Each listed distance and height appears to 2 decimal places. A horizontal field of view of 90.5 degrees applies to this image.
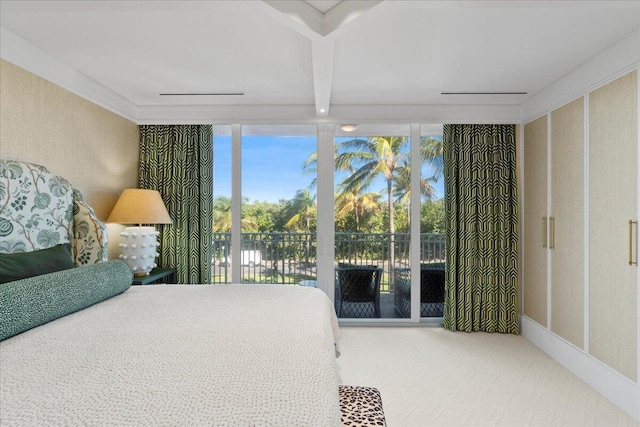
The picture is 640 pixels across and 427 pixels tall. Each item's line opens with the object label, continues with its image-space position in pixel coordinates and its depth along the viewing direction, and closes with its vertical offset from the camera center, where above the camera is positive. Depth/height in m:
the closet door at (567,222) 2.63 -0.05
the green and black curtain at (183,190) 3.59 +0.29
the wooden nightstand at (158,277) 2.91 -0.59
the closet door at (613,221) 2.17 -0.03
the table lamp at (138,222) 3.01 -0.06
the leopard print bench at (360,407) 1.31 -0.85
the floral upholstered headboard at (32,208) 1.92 +0.05
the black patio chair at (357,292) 3.79 -0.91
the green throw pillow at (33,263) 1.61 -0.27
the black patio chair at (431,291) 3.80 -0.90
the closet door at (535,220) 3.12 -0.03
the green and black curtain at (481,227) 3.54 -0.12
